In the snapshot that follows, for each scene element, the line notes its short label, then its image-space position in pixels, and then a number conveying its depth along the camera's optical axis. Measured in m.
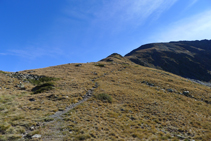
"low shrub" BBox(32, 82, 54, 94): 24.27
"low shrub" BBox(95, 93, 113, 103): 20.34
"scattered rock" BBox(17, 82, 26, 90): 25.62
